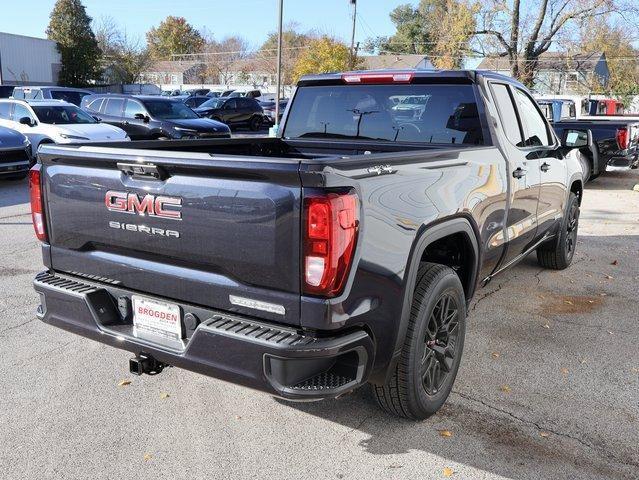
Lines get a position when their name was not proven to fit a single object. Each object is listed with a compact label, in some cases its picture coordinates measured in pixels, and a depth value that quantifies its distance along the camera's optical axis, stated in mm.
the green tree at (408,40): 66188
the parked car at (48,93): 19594
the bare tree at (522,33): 29406
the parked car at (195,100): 30848
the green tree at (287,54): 64625
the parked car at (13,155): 11047
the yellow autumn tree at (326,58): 42531
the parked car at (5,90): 24391
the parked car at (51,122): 12609
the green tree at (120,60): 54281
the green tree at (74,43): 47938
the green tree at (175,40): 90562
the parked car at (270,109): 29400
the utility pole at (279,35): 16142
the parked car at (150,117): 15781
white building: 42062
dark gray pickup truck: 2520
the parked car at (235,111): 26250
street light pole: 34188
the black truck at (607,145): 12305
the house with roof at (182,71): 79125
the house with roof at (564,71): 32906
